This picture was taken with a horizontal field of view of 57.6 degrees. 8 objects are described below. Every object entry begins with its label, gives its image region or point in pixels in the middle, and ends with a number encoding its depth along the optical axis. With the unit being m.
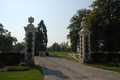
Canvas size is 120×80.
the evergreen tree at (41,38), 45.06
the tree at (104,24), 20.19
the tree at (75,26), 32.10
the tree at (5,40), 39.40
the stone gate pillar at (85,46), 15.85
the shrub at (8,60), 12.78
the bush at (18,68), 9.69
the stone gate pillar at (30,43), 13.42
